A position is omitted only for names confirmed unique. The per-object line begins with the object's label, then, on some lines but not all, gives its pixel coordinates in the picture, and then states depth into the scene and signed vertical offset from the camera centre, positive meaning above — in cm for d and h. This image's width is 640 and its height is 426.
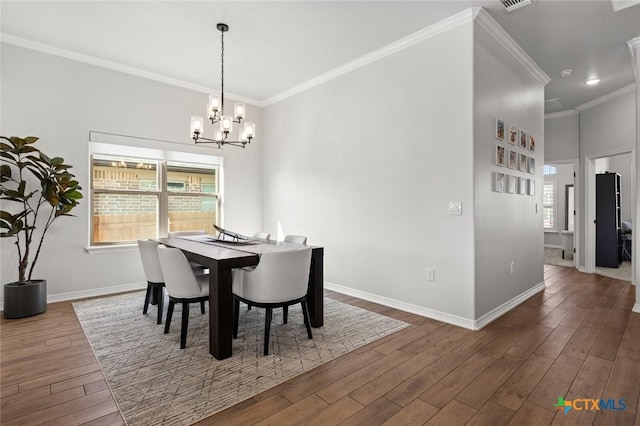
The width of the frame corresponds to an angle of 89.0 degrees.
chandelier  320 +97
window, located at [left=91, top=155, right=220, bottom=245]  439 +25
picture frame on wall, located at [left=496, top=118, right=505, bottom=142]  346 +91
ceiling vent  287 +188
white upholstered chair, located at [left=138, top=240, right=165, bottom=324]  323 -51
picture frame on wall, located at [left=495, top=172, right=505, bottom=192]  345 +35
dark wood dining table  248 -57
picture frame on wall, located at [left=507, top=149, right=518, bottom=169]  370 +63
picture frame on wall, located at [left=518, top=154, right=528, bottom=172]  394 +63
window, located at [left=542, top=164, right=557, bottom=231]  902 +45
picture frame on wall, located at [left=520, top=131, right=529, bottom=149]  396 +93
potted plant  337 +11
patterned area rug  195 -110
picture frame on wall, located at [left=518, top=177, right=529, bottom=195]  393 +35
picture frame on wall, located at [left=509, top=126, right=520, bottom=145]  373 +93
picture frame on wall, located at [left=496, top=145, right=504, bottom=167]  346 +63
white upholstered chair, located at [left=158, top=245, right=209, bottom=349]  267 -58
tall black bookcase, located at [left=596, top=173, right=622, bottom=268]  591 -11
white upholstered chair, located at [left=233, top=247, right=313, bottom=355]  254 -54
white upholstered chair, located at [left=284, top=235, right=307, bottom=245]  362 -29
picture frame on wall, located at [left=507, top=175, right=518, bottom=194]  368 +35
